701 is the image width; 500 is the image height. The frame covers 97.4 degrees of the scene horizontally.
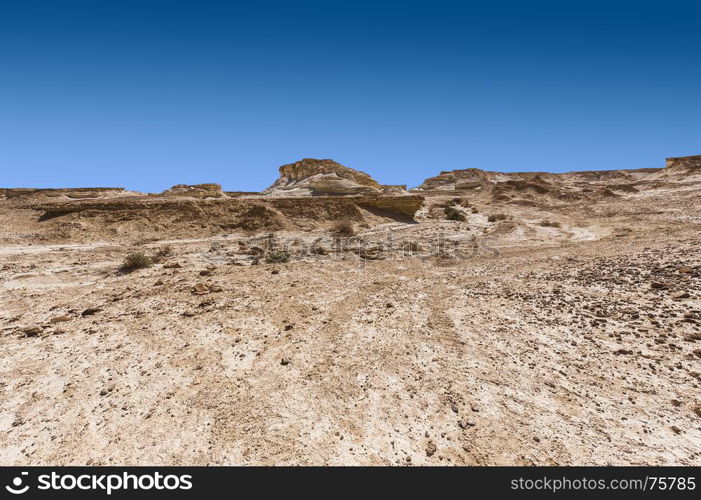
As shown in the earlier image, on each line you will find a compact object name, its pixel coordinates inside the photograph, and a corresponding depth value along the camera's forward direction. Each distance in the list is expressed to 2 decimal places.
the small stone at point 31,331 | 6.23
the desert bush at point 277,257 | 12.53
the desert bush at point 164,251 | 13.58
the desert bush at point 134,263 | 11.49
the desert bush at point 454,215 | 22.81
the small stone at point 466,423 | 3.67
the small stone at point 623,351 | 4.95
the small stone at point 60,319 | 6.81
